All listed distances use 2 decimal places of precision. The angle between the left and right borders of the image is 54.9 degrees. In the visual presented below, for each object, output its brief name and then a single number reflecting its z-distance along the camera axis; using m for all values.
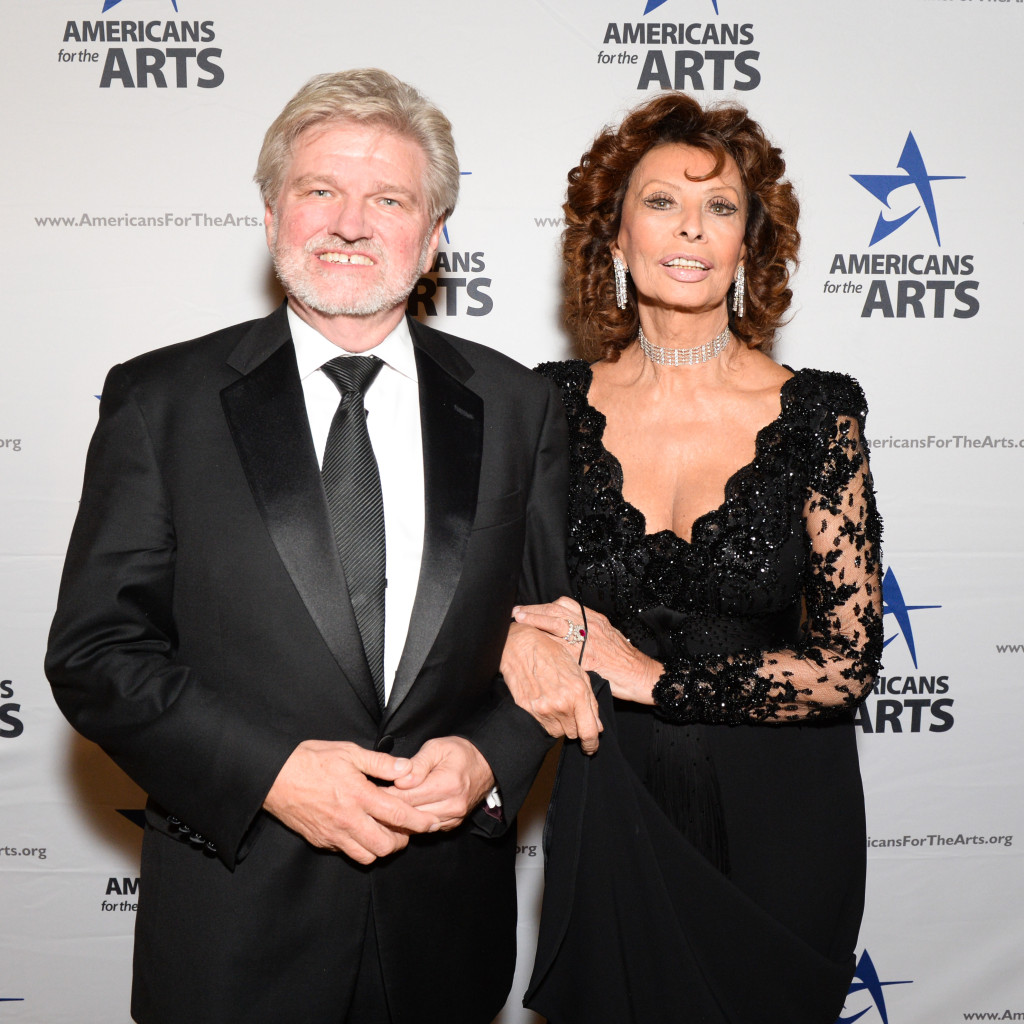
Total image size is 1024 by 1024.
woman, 1.71
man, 1.32
